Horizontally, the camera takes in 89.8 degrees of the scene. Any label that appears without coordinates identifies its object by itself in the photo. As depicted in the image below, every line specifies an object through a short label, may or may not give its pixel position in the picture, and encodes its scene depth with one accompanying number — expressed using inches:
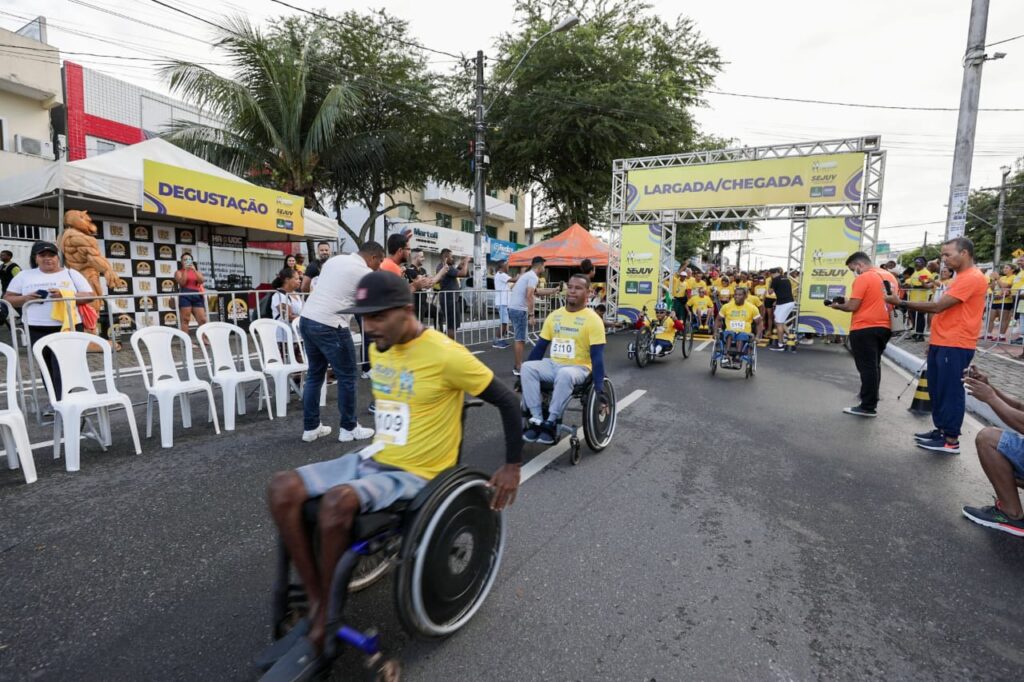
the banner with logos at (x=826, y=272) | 514.6
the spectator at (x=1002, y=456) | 127.4
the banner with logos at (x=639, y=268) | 610.9
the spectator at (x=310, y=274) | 304.9
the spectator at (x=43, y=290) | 199.3
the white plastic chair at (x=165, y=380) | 184.4
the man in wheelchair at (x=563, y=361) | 178.5
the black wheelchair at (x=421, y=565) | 72.4
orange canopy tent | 735.7
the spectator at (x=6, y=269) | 433.4
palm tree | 560.1
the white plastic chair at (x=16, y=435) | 147.5
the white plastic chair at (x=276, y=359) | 225.0
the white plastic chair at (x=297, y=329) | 264.9
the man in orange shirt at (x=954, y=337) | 191.0
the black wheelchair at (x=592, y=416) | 177.8
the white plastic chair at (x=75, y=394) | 160.4
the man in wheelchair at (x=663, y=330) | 383.6
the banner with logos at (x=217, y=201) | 373.4
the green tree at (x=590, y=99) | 748.0
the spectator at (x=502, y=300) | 476.1
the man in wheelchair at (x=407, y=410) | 84.0
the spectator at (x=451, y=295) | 394.3
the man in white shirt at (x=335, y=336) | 182.5
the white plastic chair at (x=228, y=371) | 206.7
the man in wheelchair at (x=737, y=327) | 347.6
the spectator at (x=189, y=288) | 407.2
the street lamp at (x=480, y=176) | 592.4
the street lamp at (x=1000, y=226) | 1384.1
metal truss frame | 502.6
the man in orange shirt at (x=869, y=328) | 247.0
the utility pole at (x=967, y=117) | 334.0
